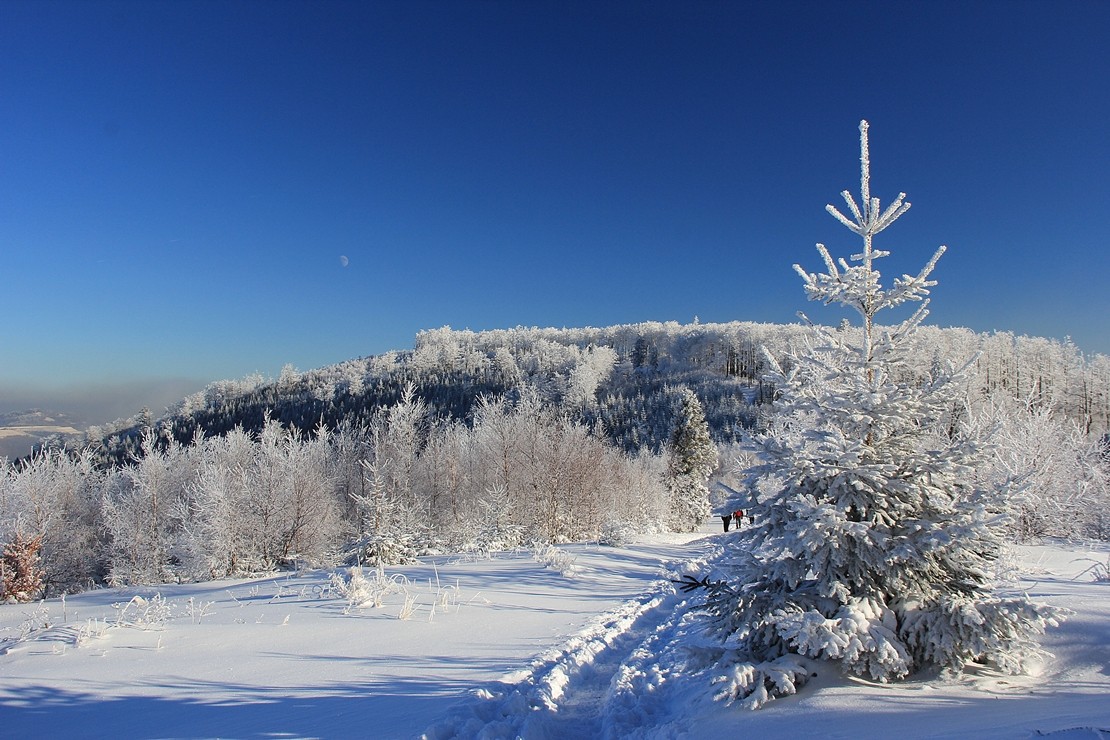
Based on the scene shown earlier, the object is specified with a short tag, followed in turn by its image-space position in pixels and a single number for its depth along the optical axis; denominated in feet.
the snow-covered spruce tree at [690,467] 130.41
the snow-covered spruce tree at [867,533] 14.75
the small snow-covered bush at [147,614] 28.27
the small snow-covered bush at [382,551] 67.92
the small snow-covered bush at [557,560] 49.03
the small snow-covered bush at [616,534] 73.36
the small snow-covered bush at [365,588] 34.09
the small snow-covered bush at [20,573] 45.19
